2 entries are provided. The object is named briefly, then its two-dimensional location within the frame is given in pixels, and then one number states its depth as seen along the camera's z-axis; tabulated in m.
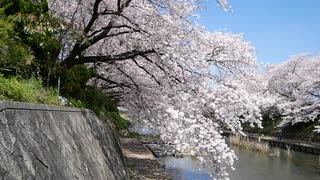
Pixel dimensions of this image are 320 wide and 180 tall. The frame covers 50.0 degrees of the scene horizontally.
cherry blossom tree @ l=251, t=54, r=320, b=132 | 25.48
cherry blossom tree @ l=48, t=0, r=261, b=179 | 6.14
